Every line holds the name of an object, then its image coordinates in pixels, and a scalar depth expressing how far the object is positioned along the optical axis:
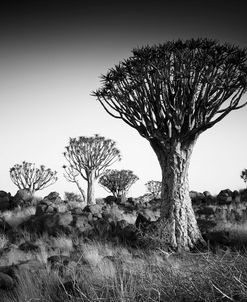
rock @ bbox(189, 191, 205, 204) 15.45
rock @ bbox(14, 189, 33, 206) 12.78
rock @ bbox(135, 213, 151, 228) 8.56
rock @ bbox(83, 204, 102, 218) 10.35
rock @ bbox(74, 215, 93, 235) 8.66
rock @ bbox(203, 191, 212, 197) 16.54
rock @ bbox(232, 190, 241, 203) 15.14
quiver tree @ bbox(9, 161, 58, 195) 25.42
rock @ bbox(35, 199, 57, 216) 10.26
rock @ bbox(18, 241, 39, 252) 6.74
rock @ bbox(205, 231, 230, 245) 7.82
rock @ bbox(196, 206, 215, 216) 11.93
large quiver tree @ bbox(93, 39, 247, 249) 7.32
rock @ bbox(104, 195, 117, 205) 15.52
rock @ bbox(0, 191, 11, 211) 12.33
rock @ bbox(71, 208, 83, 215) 10.18
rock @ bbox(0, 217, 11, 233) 9.32
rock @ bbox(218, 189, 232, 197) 15.87
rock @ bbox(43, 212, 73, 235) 8.61
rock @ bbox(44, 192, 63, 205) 13.23
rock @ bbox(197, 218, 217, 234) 9.28
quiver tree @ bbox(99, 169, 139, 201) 28.06
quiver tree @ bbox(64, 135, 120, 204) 20.25
